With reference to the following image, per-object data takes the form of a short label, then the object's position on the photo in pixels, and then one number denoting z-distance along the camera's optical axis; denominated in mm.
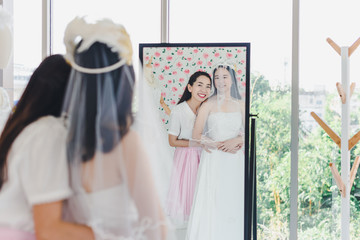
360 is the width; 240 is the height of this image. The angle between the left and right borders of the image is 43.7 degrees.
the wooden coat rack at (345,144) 2787
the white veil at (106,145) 1259
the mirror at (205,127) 2914
